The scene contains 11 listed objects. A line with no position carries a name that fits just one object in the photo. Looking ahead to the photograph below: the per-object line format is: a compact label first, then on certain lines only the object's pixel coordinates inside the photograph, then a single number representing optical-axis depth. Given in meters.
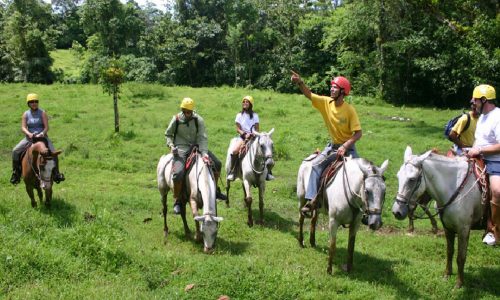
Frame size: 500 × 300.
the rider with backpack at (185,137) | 8.44
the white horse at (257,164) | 9.64
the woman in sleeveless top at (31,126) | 9.70
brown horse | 9.11
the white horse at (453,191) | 6.32
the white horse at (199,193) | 7.40
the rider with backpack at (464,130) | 7.98
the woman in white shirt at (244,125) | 10.83
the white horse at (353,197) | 6.11
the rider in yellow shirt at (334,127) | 7.20
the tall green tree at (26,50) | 35.31
